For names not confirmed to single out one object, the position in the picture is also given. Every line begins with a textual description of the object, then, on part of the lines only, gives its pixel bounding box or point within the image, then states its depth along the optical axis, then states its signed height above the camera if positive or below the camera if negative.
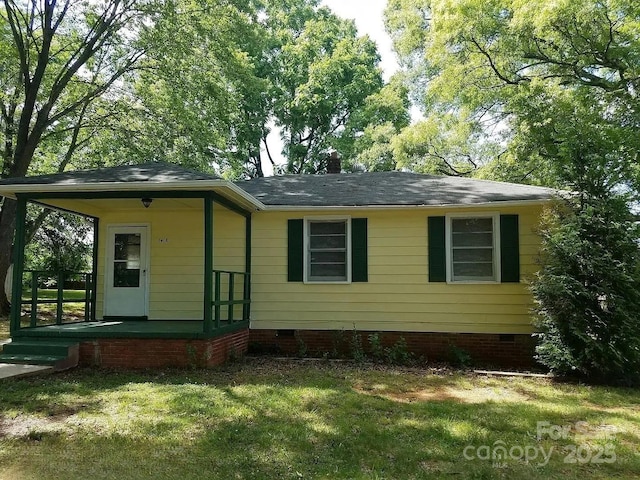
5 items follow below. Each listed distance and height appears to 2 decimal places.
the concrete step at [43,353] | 6.69 -1.23
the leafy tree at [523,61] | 9.84 +5.06
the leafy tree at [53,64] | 12.91 +6.29
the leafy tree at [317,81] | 24.98 +10.42
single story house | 7.14 +0.07
